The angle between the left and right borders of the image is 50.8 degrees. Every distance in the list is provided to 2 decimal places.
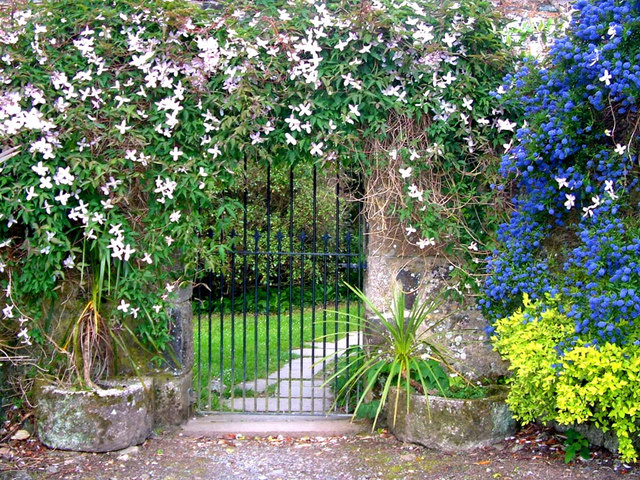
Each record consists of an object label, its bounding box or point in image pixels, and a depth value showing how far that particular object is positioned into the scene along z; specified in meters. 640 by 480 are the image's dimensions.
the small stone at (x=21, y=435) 4.45
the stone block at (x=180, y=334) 4.75
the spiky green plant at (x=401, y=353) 4.41
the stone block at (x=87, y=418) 4.21
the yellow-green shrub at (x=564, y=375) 3.52
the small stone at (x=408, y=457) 4.20
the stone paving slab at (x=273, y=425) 4.76
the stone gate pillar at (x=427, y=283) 4.71
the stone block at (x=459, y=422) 4.24
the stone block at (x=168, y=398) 4.71
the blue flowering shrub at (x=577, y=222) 3.53
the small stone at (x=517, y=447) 4.25
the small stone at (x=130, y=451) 4.31
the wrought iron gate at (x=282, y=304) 5.03
